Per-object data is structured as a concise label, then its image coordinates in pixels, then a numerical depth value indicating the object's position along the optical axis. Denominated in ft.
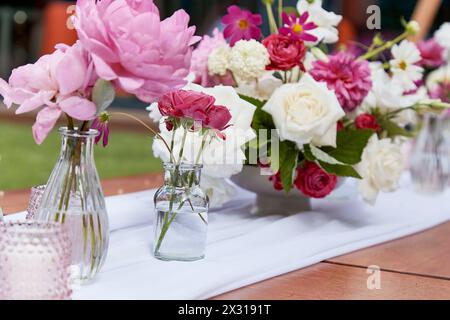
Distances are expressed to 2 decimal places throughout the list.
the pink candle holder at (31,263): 3.53
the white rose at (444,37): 7.34
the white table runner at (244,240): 4.02
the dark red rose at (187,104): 4.09
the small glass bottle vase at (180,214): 4.40
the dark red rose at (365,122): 5.52
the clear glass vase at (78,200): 3.86
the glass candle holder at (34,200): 4.14
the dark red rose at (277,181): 5.27
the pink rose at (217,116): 4.14
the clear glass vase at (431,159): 6.79
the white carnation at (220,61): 5.34
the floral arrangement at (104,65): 3.65
